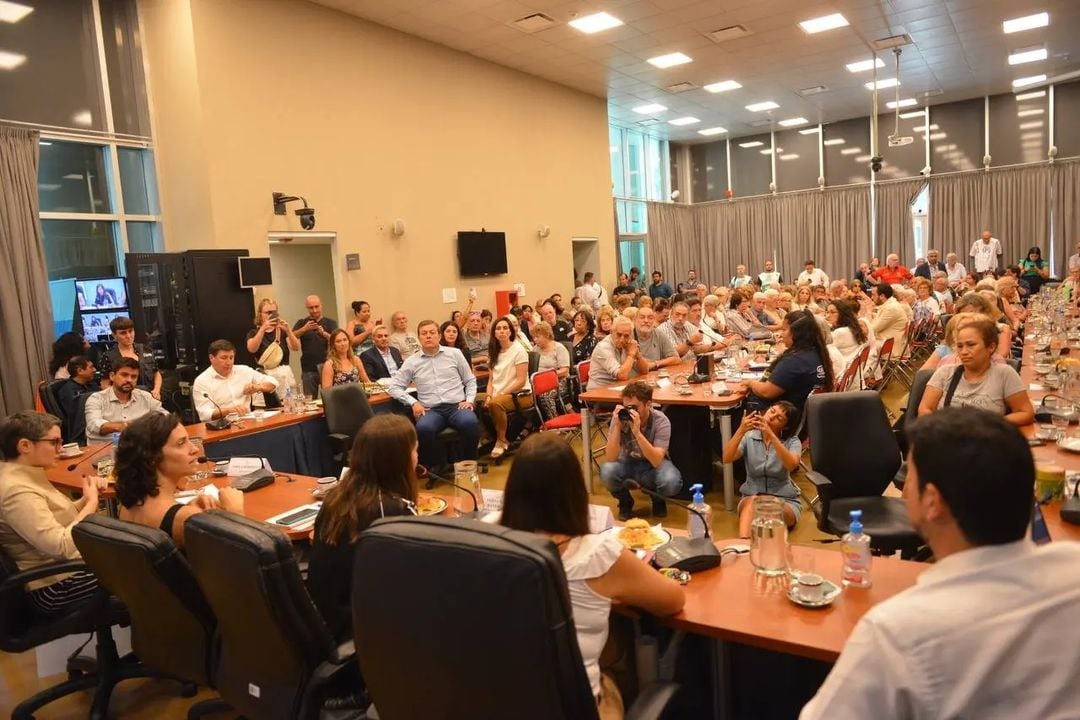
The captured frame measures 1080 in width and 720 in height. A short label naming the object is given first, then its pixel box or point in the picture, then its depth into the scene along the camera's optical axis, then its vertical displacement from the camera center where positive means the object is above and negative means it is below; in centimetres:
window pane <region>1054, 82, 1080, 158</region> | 1370 +243
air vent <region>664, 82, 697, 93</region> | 1228 +319
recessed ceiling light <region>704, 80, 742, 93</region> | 1236 +320
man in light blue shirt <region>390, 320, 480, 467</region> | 607 -83
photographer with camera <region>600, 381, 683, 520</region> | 440 -104
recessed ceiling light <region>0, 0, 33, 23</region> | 664 +285
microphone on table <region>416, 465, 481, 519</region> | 287 -84
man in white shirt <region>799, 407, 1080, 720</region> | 109 -57
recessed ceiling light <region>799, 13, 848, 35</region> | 936 +315
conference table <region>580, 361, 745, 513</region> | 494 -86
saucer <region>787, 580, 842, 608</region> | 200 -91
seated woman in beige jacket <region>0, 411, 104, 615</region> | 289 -78
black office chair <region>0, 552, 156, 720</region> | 281 -121
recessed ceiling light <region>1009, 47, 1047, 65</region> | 1148 +312
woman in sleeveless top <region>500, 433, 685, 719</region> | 181 -65
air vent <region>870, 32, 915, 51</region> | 1020 +310
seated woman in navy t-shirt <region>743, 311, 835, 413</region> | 460 -62
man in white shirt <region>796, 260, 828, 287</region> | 1411 -17
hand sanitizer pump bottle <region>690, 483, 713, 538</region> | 248 -84
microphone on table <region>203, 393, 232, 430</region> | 504 -79
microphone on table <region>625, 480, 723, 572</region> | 228 -88
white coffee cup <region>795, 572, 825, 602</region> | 202 -90
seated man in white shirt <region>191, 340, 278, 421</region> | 545 -60
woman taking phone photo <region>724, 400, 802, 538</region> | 378 -96
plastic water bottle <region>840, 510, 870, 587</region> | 208 -85
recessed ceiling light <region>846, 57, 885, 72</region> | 1148 +315
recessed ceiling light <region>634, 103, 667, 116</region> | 1378 +324
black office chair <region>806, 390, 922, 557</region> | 352 -89
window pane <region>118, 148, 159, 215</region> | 759 +139
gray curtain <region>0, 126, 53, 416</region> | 644 +38
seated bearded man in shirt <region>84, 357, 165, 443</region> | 492 -60
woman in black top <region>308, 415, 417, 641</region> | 232 -67
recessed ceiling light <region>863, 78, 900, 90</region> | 1270 +314
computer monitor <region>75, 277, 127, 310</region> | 699 +23
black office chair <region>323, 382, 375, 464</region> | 537 -80
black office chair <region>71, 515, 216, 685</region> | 226 -89
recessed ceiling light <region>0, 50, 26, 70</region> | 660 +239
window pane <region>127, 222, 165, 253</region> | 761 +80
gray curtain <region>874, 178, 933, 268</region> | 1559 +93
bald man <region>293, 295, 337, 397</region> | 779 -37
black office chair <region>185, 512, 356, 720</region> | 198 -88
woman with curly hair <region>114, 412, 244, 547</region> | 274 -60
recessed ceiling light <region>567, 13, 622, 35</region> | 888 +320
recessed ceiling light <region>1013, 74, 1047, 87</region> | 1326 +313
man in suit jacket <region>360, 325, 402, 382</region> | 711 -59
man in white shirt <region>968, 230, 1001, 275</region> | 1423 +4
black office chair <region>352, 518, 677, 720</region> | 131 -61
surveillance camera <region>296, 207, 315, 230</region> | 788 +92
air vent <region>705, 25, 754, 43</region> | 953 +316
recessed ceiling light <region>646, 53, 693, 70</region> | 1061 +319
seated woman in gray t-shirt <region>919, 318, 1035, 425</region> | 350 -61
